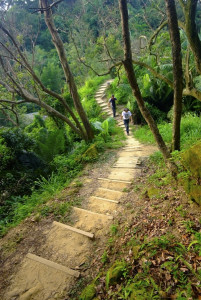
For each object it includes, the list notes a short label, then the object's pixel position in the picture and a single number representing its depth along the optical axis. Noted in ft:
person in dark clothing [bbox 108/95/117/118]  34.07
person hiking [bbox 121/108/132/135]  26.17
